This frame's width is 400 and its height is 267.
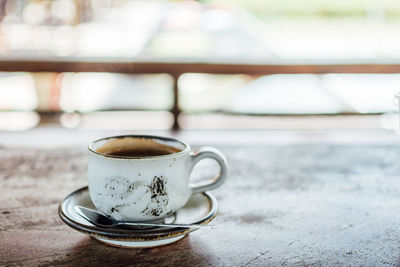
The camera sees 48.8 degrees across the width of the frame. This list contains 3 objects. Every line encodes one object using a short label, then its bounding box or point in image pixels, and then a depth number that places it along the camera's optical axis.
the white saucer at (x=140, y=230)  0.46
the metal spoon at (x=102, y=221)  0.49
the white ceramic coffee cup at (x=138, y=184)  0.49
